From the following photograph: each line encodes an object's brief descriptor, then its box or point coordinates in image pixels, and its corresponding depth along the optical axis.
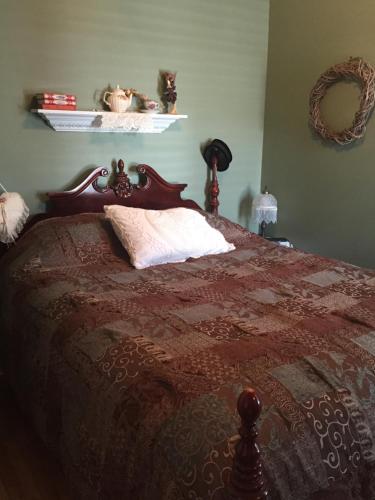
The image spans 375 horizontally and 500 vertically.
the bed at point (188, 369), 1.12
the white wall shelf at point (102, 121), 2.71
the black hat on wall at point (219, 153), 3.41
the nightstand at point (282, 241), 3.48
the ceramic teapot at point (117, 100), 2.86
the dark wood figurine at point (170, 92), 3.13
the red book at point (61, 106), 2.63
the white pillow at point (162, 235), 2.45
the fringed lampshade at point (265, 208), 3.48
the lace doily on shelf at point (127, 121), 2.84
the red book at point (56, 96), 2.62
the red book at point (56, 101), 2.63
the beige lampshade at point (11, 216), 2.44
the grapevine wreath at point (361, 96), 2.91
